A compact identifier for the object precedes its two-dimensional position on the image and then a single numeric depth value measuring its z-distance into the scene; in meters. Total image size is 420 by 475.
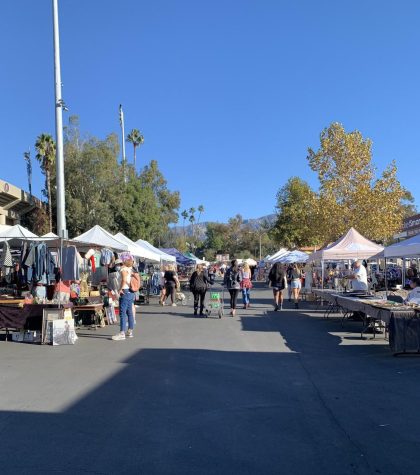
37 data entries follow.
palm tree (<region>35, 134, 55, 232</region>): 40.16
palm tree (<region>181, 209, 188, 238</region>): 124.57
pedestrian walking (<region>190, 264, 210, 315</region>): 17.17
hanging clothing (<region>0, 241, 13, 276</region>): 15.04
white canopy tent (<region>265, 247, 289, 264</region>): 36.11
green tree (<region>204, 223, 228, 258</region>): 112.10
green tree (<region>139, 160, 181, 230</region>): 58.18
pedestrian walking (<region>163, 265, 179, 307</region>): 20.91
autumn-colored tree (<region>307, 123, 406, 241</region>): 32.41
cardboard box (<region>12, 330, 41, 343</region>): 11.86
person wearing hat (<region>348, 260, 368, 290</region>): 15.38
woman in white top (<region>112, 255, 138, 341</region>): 11.72
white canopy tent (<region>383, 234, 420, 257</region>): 13.65
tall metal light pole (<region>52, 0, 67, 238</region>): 19.84
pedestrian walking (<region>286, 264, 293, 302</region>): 23.50
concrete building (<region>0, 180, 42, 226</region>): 31.80
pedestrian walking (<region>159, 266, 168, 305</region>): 21.91
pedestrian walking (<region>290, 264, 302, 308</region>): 20.10
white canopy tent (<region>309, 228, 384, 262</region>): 19.59
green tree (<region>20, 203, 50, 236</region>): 37.41
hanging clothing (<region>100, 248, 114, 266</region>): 18.06
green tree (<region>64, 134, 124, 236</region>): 34.06
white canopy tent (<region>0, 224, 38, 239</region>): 14.95
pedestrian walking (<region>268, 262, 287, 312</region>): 18.08
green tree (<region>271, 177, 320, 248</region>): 47.72
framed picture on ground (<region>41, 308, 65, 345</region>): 11.40
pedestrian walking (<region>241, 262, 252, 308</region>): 19.17
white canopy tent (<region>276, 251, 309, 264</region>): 29.19
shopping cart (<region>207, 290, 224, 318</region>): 16.59
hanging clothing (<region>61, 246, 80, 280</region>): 13.46
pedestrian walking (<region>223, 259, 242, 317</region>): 17.23
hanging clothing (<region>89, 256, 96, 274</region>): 17.86
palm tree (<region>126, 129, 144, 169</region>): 68.62
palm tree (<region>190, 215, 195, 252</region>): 126.62
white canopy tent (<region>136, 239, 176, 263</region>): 27.53
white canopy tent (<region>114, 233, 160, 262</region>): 21.17
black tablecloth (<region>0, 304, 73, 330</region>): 11.83
